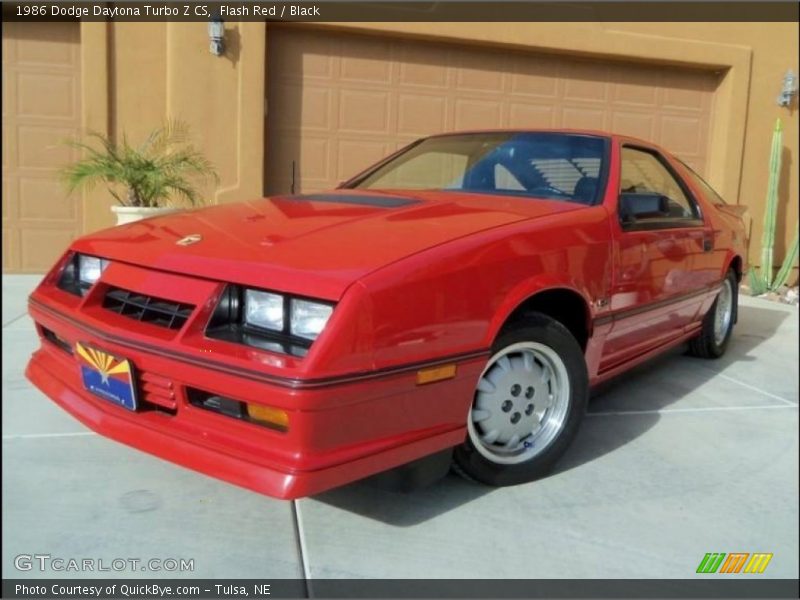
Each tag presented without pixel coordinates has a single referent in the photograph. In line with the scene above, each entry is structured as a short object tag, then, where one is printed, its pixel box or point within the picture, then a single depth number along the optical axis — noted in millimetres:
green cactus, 8516
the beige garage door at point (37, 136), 6684
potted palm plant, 5262
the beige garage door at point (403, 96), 7109
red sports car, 1961
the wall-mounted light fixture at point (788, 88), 8750
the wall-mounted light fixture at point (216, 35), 6504
